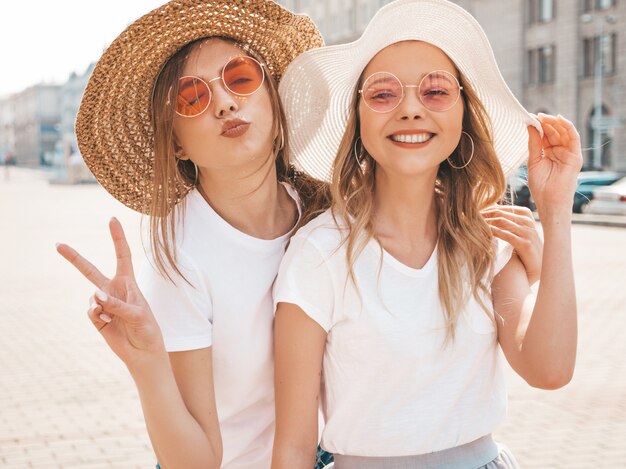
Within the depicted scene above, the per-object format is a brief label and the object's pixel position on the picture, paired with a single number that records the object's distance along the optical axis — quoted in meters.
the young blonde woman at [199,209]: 2.11
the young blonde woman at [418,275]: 2.13
